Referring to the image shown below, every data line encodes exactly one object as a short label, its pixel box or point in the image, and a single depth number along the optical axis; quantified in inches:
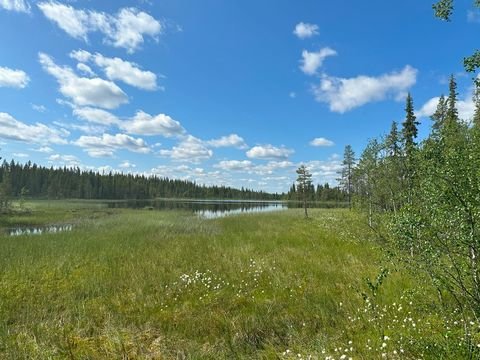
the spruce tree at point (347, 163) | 2618.6
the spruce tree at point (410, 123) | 1352.1
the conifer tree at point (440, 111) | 1530.5
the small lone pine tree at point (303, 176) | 1849.2
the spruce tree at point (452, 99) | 1436.0
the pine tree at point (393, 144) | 606.9
